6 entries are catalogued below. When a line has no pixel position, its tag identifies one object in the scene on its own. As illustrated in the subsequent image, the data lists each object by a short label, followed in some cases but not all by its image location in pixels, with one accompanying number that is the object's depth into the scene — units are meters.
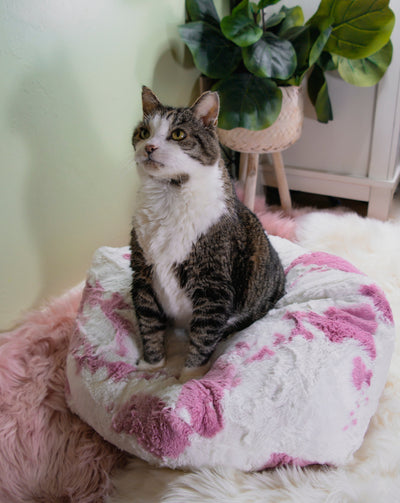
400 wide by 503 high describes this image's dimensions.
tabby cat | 0.86
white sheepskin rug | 0.73
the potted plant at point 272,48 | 1.39
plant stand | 1.56
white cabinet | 1.72
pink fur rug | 0.88
